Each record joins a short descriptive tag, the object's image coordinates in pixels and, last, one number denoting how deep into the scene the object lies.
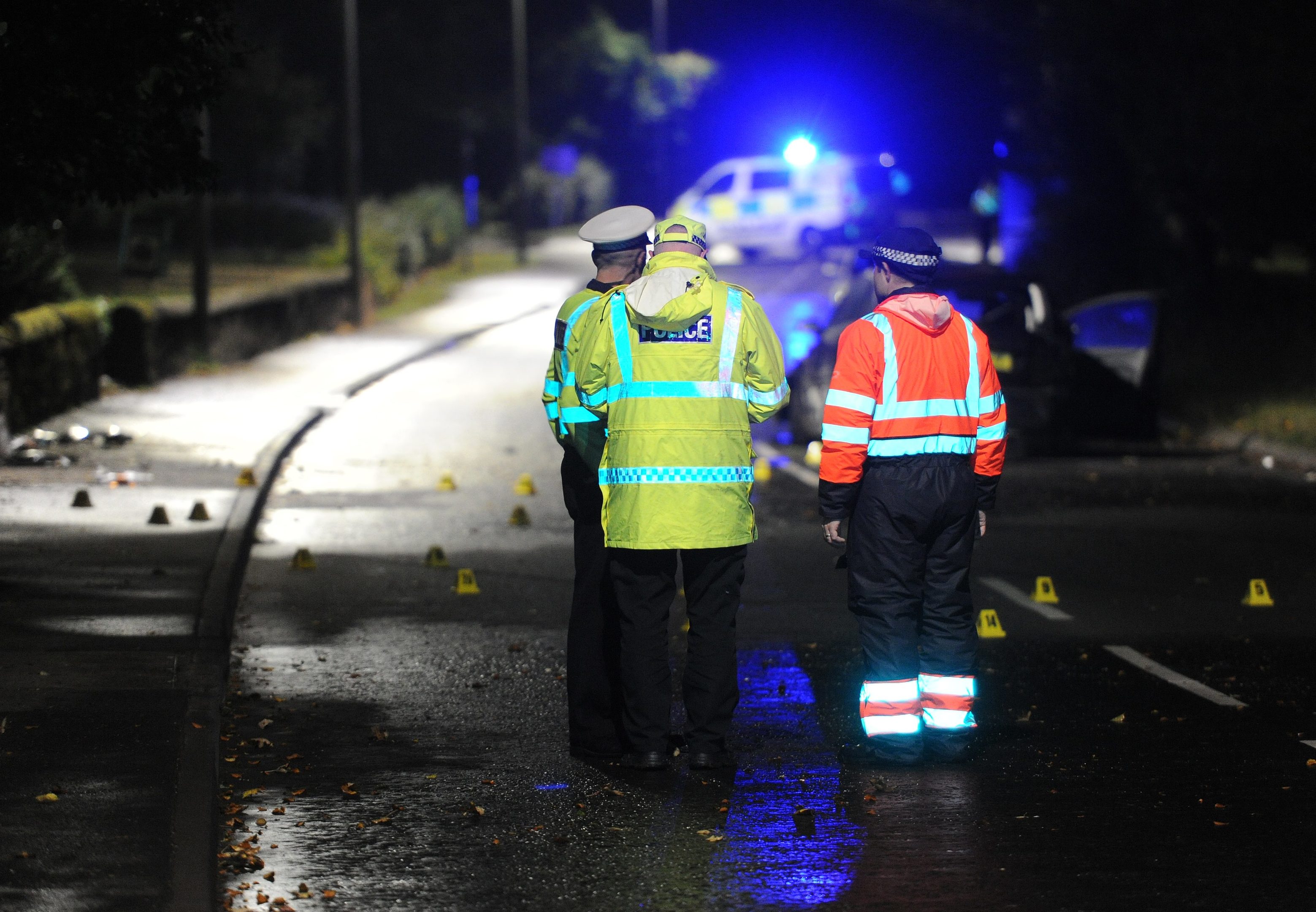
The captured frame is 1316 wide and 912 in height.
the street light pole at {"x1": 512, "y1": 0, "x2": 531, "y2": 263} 89.87
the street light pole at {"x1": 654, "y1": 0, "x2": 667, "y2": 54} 116.12
